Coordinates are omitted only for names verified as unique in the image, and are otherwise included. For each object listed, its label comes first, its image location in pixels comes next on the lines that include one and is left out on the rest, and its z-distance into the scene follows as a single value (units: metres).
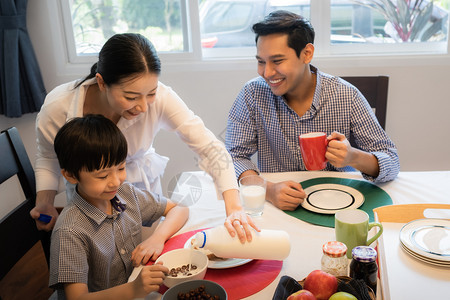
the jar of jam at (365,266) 0.89
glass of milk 1.34
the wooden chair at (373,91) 2.01
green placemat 1.28
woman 1.32
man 1.75
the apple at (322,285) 0.85
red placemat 1.00
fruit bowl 0.85
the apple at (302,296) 0.81
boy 1.12
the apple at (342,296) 0.81
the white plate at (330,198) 1.35
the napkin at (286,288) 0.86
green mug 1.04
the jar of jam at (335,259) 0.92
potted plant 2.64
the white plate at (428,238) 0.92
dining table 0.85
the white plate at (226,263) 1.07
